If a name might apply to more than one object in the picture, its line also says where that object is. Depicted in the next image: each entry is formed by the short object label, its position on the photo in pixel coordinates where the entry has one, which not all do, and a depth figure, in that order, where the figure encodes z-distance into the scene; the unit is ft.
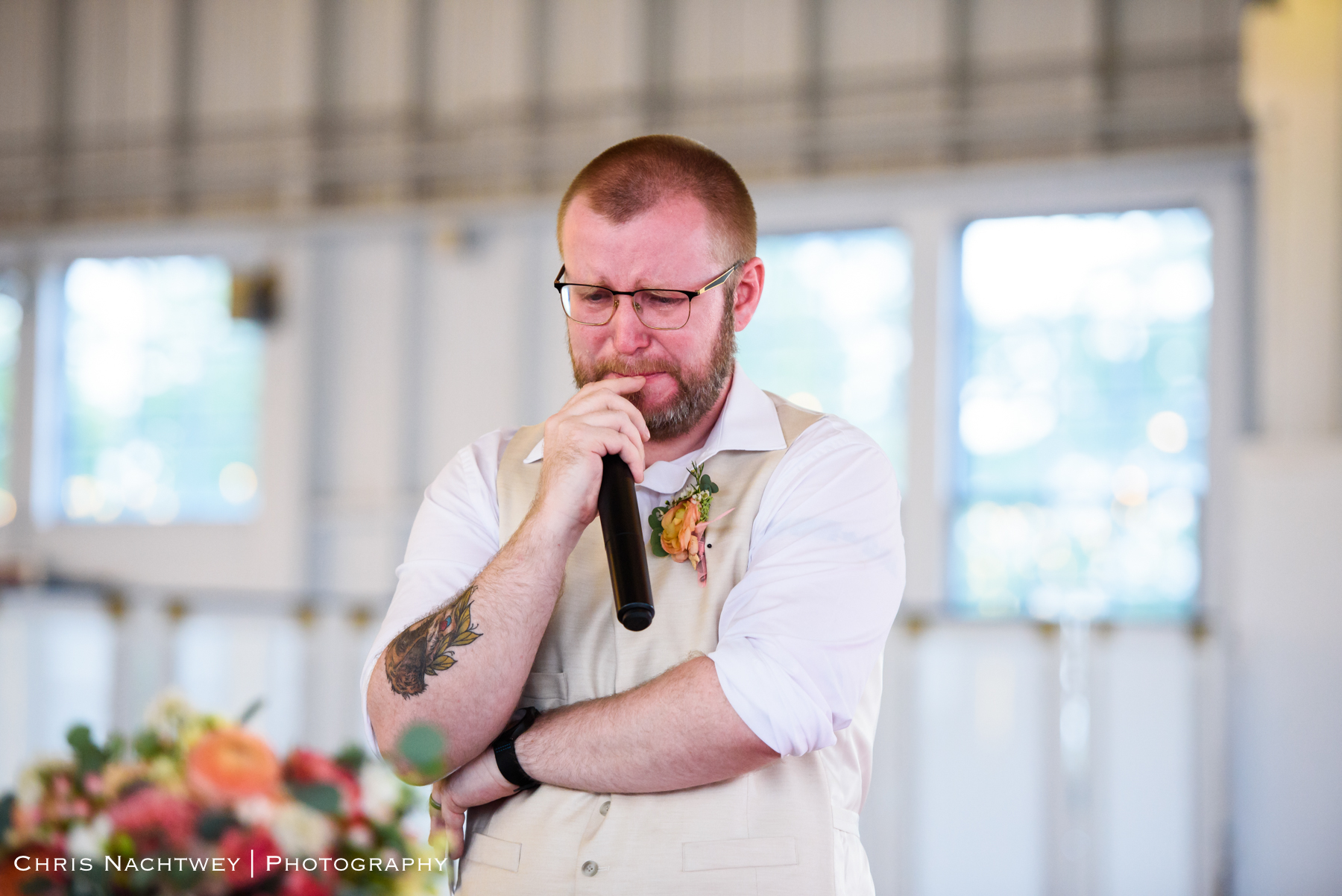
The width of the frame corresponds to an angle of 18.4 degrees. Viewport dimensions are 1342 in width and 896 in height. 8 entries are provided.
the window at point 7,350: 30.84
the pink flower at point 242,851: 10.16
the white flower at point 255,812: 10.21
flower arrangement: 10.18
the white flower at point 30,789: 10.44
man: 11.23
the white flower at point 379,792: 10.41
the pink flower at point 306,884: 10.19
